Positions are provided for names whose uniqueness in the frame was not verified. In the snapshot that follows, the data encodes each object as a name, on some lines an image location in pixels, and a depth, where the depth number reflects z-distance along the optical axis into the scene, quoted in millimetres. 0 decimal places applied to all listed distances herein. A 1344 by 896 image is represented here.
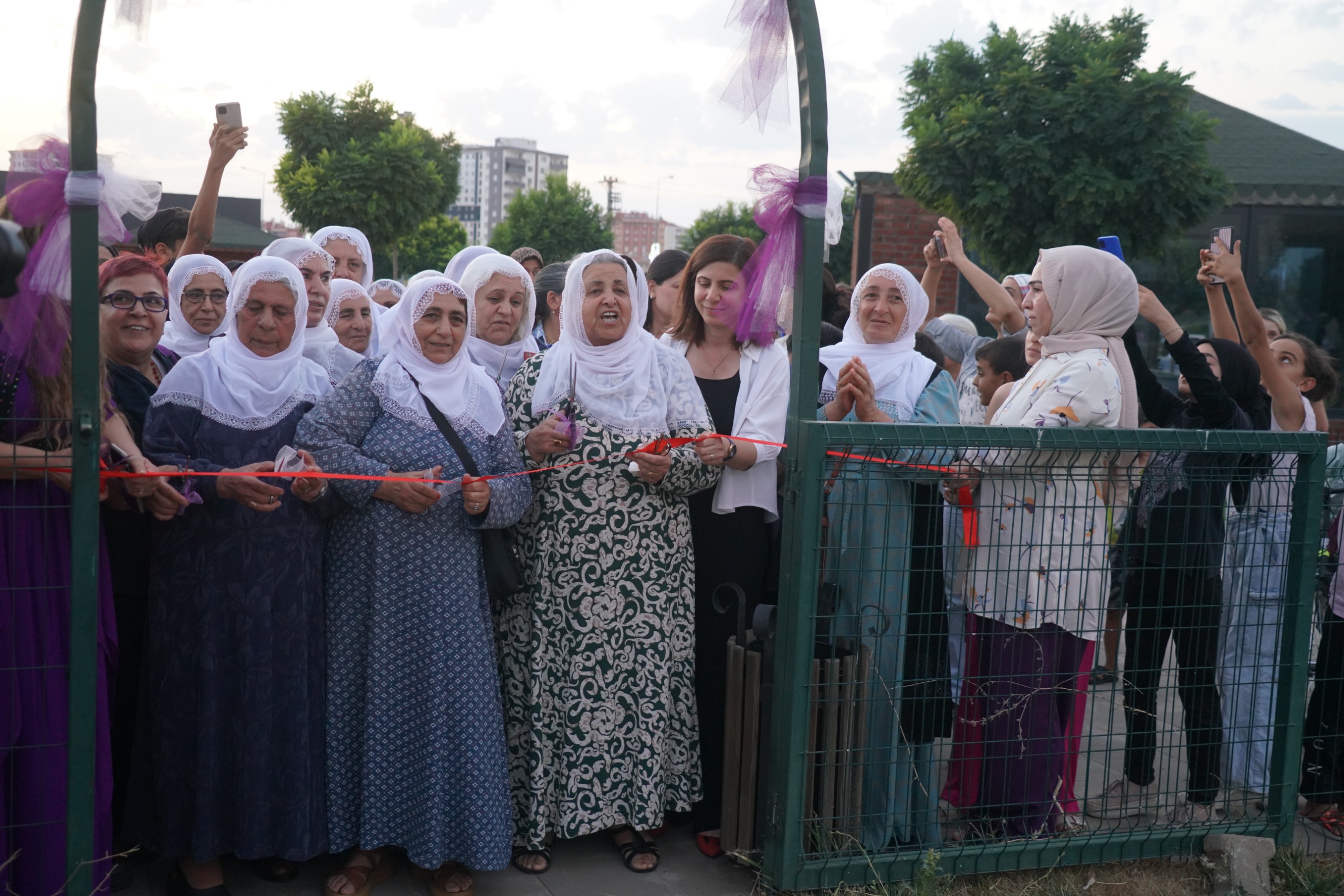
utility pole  79938
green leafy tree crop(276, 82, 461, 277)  24156
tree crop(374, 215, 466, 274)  55719
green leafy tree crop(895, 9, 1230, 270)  11594
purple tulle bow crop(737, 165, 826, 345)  3078
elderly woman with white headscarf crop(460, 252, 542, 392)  4039
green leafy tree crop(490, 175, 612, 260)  51062
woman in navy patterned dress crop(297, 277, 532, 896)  3098
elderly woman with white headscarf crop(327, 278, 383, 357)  4559
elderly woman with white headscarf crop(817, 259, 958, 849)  3148
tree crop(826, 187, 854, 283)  26844
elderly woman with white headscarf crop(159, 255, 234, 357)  3826
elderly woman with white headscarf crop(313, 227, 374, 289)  5000
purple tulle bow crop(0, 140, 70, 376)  2600
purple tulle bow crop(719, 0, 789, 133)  3113
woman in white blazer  3594
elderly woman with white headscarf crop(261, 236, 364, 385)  4254
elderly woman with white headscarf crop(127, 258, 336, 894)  2992
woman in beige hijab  3234
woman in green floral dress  3346
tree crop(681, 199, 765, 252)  54781
